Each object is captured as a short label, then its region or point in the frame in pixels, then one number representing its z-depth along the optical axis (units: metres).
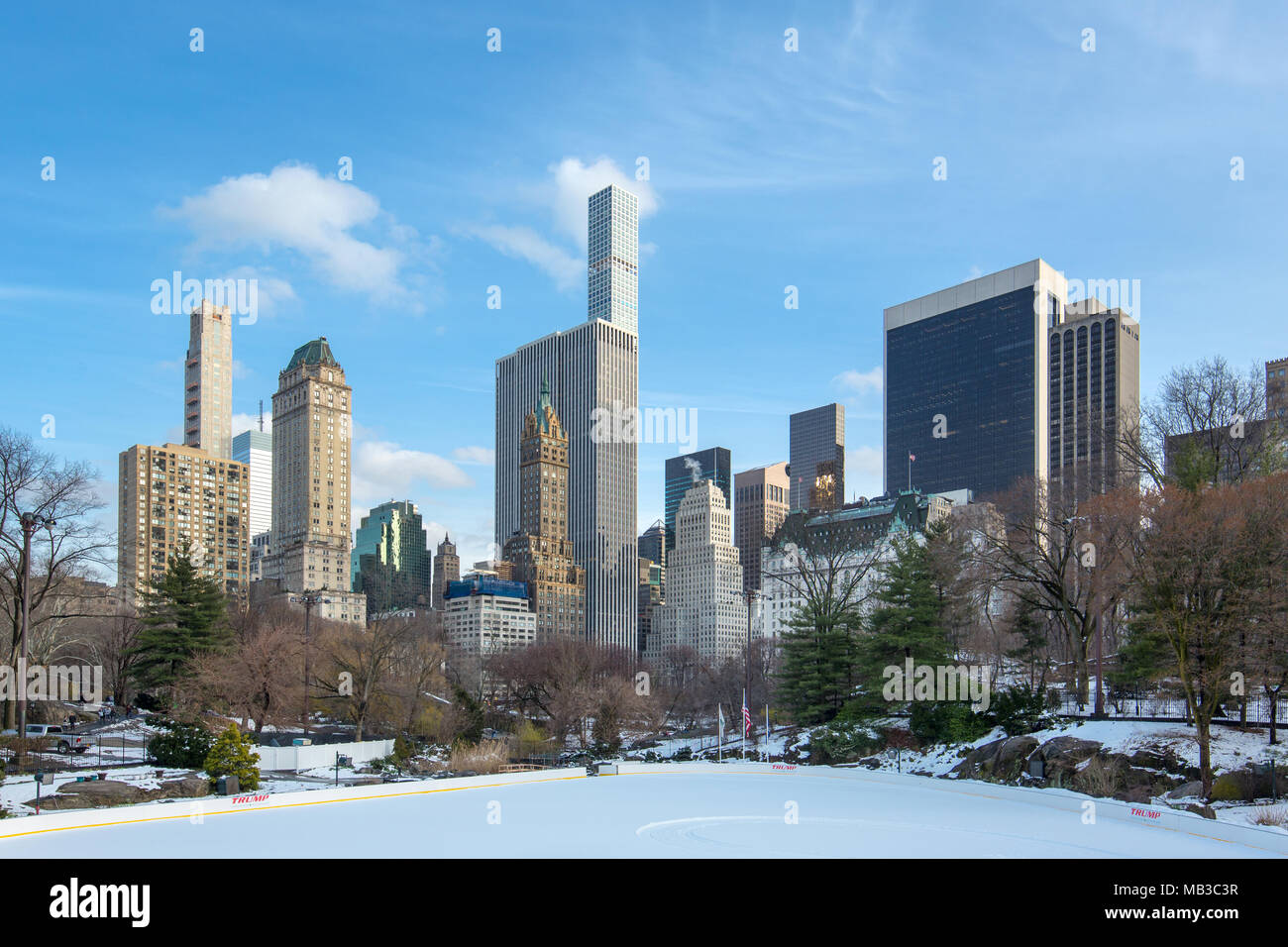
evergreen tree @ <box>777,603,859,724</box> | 45.91
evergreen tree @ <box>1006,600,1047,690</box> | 44.25
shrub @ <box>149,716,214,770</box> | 34.94
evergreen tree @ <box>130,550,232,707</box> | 47.72
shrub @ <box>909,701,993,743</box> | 38.03
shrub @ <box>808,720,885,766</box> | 40.69
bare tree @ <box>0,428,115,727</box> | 40.75
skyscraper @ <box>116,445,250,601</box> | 193.12
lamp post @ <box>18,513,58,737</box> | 35.56
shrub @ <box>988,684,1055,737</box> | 36.53
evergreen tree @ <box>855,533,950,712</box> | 40.97
